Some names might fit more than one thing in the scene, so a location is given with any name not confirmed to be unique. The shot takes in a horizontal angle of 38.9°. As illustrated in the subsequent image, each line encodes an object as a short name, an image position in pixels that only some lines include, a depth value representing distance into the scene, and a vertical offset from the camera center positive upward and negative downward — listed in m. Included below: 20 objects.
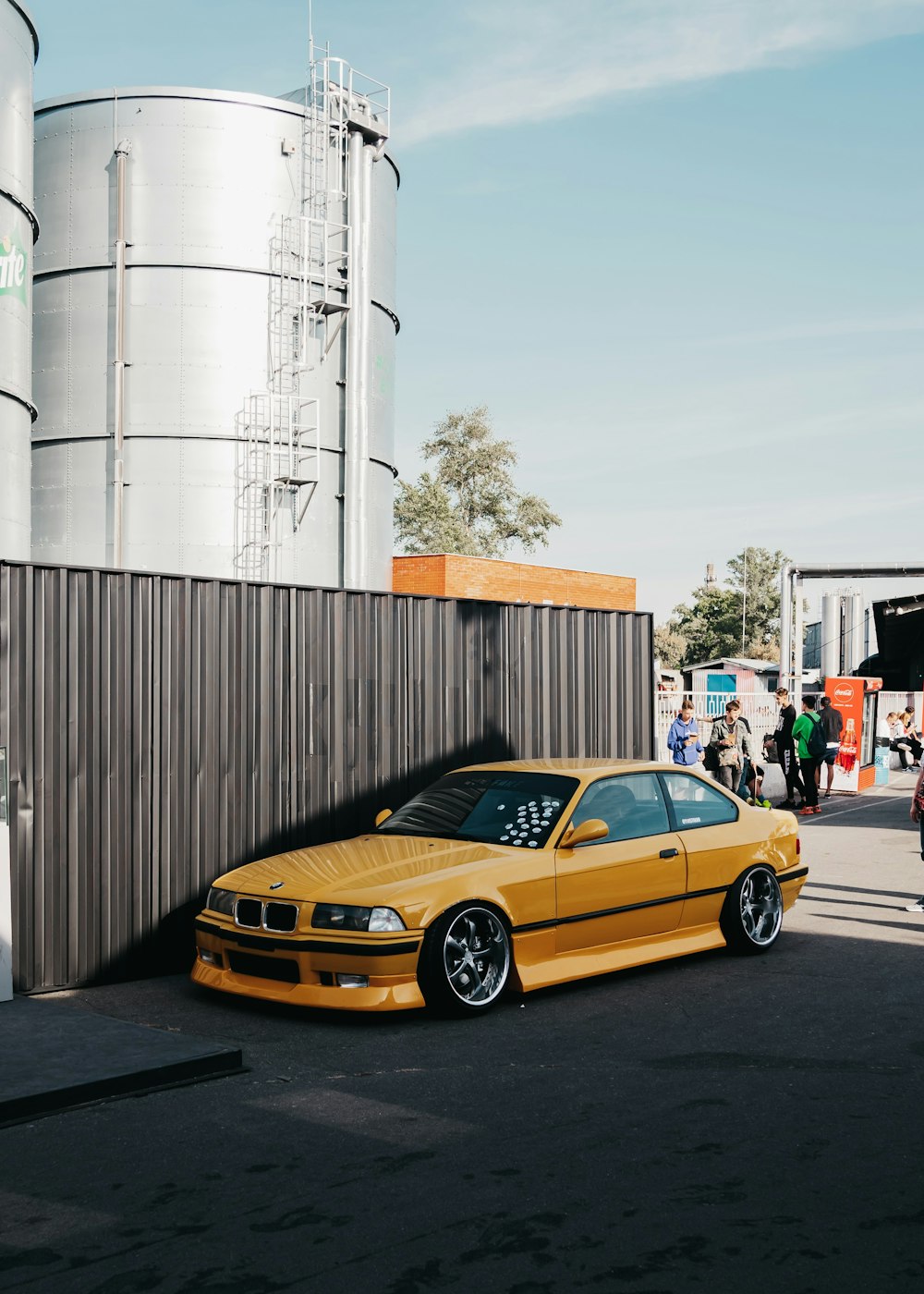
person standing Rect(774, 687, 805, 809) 20.31 -0.76
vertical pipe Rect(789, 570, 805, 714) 31.84 +1.43
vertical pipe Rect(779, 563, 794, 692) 33.81 +1.98
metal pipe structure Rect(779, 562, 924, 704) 34.56 +3.30
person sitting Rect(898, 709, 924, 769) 27.45 -0.89
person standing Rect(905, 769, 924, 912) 10.98 -0.95
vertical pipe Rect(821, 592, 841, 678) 45.09 +2.32
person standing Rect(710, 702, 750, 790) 17.78 -0.73
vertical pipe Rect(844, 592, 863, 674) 53.69 +2.65
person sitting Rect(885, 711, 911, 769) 28.19 -0.91
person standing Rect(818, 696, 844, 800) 23.14 -0.61
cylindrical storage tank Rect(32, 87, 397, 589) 21.77 +6.19
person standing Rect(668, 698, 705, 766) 16.88 -0.56
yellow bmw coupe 7.30 -1.19
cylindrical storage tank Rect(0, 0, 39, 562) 17.52 +5.66
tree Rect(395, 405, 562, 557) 71.69 +11.42
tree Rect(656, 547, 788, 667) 93.94 +5.32
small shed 40.03 +0.66
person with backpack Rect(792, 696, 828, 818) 19.86 -0.78
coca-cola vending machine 24.12 -0.72
